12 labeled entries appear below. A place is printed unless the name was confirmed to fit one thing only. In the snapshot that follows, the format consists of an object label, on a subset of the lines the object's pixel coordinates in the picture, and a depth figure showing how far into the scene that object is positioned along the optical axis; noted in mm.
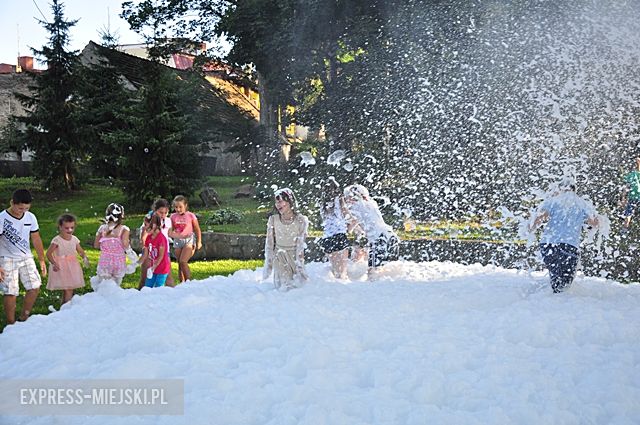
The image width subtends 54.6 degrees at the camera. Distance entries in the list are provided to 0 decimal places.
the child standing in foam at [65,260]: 7664
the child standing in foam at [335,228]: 8805
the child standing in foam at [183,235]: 9133
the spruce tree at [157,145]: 18422
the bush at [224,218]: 16812
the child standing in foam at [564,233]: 7156
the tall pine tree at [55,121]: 22594
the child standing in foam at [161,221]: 8508
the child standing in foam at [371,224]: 8844
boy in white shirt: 7004
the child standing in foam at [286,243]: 7906
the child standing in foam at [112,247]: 8109
